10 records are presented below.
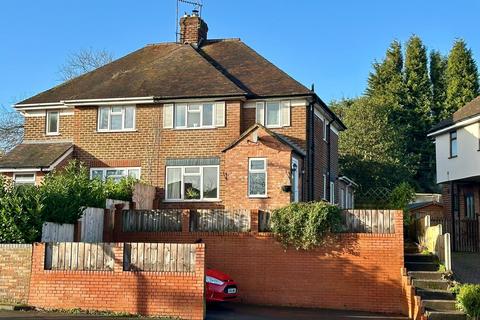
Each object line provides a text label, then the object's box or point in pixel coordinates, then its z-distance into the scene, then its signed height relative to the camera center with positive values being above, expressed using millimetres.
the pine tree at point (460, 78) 56038 +13928
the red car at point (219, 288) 17094 -1657
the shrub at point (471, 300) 14805 -1655
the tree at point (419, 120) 56031 +9890
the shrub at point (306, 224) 18734 +137
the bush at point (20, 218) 16203 +193
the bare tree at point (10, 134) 43438 +6330
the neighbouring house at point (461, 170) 30609 +3223
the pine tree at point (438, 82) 57231 +14030
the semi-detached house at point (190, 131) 23547 +4062
